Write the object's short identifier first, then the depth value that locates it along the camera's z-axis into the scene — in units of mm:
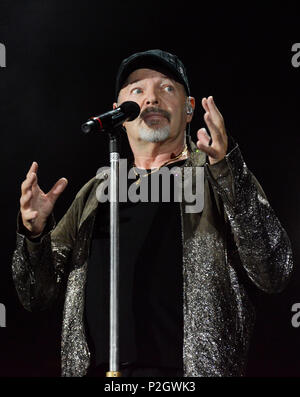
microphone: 7413
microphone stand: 7391
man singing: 7554
